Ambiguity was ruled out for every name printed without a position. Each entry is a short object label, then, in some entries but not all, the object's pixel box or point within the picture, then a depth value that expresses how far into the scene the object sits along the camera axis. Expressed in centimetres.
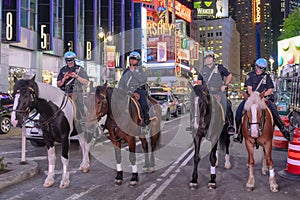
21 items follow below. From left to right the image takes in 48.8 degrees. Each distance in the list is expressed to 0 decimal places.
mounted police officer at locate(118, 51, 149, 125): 769
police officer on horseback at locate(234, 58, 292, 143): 727
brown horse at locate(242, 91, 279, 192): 645
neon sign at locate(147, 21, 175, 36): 9375
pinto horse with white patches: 616
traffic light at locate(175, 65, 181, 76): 9489
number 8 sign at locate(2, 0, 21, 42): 2505
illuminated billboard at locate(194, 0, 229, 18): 15925
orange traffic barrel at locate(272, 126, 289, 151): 1088
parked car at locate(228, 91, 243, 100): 8894
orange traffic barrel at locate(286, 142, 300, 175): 763
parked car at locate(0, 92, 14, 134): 1565
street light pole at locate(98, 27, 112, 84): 4104
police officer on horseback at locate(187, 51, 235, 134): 751
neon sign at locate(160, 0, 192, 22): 11640
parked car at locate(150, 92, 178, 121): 2237
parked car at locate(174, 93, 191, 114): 2935
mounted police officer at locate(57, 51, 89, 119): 791
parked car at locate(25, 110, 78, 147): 1141
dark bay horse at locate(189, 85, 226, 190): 650
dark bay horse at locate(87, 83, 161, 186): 650
